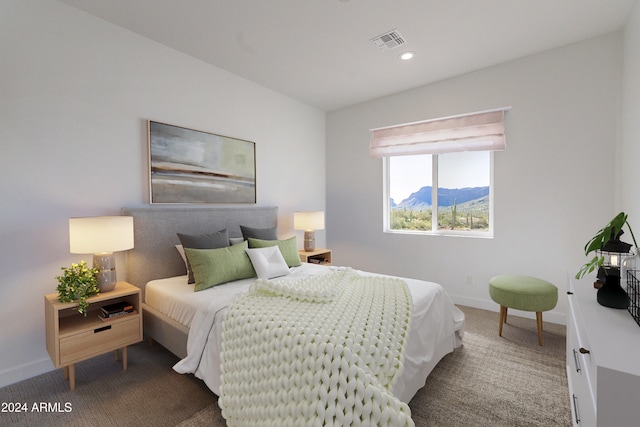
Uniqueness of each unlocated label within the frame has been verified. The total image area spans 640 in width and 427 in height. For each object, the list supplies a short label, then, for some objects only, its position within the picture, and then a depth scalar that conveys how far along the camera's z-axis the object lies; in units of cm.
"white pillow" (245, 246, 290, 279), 250
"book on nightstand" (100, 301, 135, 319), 209
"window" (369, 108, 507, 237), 335
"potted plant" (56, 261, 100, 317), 188
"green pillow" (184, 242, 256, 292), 226
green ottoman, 239
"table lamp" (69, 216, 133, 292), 194
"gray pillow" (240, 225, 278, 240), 306
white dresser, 87
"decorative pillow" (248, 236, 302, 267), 282
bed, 174
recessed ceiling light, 289
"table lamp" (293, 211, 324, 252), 376
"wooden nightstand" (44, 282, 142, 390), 184
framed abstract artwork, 269
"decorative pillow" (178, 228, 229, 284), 244
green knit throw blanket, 115
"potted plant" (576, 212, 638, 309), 137
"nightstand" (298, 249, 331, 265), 369
